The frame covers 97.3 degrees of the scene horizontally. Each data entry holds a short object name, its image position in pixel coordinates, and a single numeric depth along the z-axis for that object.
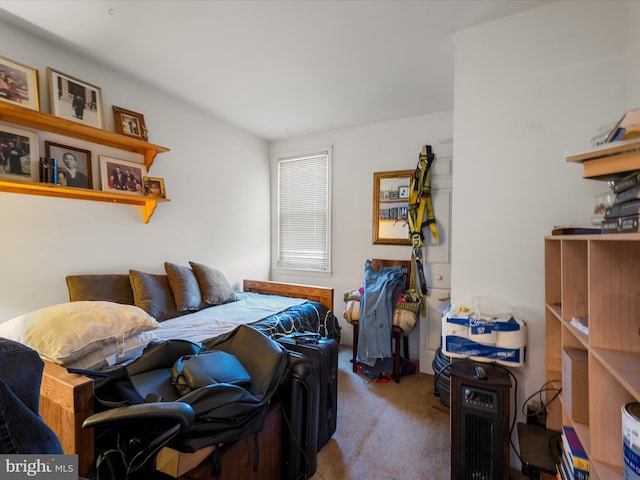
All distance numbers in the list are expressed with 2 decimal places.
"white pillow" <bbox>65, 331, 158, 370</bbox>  1.27
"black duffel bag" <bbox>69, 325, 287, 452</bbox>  1.00
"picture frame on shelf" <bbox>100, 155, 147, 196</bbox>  2.19
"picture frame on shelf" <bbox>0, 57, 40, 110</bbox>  1.66
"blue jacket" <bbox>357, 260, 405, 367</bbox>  2.59
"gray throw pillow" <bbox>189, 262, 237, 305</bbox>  2.67
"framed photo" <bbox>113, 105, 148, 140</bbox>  2.25
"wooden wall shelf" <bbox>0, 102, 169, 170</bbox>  1.69
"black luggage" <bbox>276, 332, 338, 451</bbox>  1.59
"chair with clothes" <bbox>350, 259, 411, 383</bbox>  2.62
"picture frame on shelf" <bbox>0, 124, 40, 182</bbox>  1.71
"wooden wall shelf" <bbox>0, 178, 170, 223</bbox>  1.76
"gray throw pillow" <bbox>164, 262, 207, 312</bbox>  2.43
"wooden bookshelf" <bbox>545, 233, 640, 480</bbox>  0.83
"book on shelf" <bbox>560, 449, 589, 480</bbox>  1.00
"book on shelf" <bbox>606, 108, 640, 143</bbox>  0.85
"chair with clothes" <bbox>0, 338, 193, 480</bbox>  0.52
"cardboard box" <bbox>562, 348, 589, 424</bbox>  1.07
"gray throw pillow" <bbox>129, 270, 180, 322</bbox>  2.21
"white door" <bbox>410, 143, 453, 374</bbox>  2.80
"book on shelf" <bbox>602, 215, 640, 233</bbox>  0.80
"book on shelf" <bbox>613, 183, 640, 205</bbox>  0.80
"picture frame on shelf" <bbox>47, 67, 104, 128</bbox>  1.87
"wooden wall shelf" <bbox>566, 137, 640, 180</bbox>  0.89
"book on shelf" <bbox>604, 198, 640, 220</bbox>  0.80
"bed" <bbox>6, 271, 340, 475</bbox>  0.89
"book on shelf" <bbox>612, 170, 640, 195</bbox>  0.83
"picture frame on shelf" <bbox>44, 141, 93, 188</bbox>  1.94
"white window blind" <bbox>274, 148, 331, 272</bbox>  3.62
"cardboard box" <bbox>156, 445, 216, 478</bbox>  0.96
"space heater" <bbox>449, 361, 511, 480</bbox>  1.37
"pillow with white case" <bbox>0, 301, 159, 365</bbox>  1.21
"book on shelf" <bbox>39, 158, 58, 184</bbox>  1.84
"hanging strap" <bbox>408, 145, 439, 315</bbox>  2.79
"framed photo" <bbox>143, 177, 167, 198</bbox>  2.46
